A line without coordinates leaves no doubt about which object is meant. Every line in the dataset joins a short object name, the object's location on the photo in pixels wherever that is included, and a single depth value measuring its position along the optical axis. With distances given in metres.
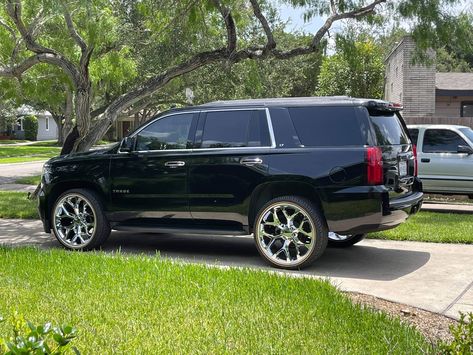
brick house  22.12
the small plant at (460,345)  3.07
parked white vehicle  13.08
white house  67.66
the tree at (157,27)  11.95
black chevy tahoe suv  7.08
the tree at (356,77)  33.88
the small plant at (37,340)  2.60
